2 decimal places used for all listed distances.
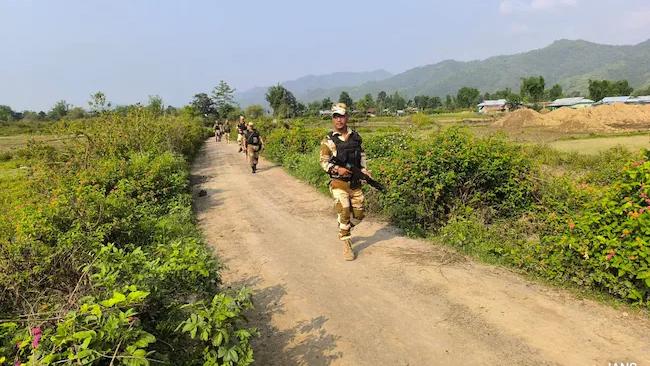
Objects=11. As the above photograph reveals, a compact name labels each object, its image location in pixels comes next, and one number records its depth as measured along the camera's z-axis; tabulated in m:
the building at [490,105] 100.09
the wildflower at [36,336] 2.13
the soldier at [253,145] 14.59
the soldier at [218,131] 35.16
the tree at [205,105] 70.25
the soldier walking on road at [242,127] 17.53
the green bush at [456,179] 6.48
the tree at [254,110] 67.56
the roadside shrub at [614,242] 3.98
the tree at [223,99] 68.25
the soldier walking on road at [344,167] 5.77
